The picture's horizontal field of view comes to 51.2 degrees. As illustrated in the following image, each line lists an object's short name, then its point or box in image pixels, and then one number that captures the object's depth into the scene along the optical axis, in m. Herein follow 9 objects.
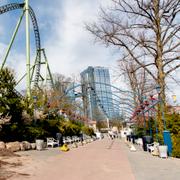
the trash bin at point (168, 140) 8.87
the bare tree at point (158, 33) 12.15
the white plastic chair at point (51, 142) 14.49
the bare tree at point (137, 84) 19.21
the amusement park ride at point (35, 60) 19.12
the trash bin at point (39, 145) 12.00
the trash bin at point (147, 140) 11.39
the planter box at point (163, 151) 8.44
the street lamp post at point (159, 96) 10.38
